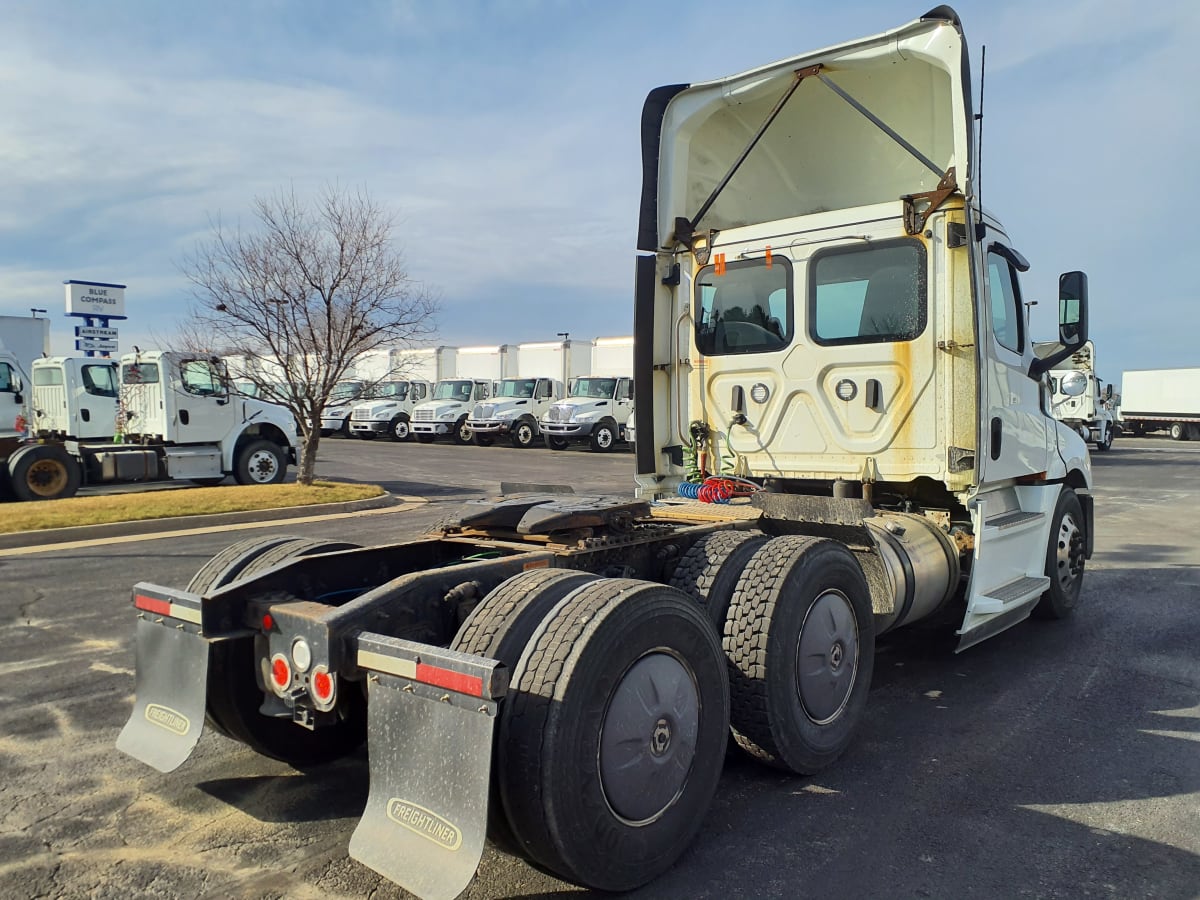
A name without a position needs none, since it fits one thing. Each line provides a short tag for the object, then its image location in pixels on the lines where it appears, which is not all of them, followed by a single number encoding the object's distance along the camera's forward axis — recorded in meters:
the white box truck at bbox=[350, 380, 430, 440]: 32.91
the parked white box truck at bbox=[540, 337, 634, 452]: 26.77
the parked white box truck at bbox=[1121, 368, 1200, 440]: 42.09
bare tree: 14.38
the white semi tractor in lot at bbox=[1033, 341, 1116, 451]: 26.94
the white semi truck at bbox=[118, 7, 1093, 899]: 2.68
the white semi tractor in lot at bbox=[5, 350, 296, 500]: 14.36
